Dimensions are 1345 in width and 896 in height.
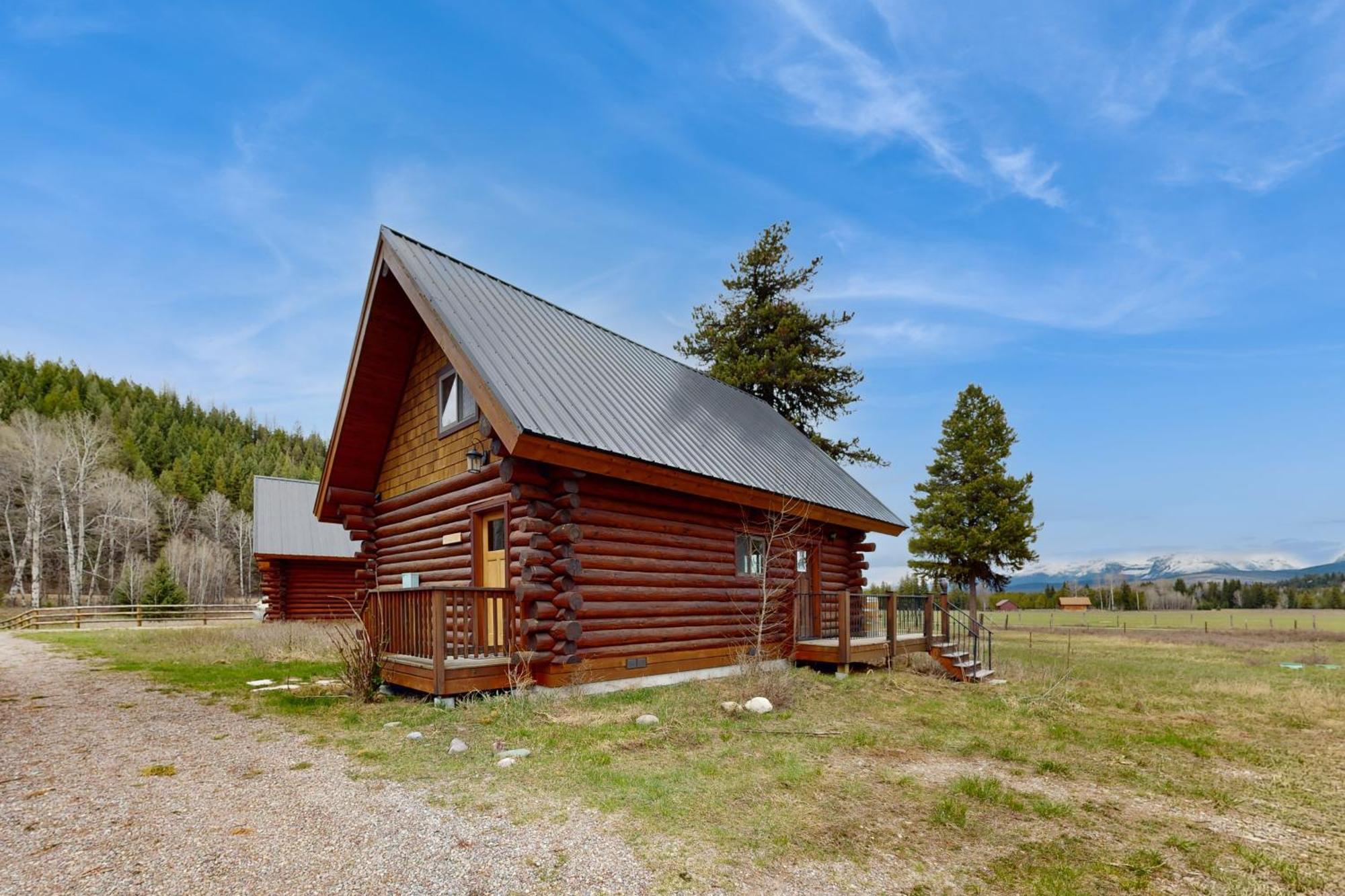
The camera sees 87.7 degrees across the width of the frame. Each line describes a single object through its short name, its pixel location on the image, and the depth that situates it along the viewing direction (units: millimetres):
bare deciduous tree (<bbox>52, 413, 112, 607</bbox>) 42322
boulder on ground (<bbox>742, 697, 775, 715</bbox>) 9375
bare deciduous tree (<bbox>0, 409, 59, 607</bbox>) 42344
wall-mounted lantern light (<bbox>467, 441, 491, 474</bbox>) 10836
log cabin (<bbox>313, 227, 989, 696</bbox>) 9711
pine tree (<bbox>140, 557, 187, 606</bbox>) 33750
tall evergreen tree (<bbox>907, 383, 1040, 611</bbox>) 34062
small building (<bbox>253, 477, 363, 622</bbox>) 29969
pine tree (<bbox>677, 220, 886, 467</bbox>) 26031
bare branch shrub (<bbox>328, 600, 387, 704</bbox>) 10023
